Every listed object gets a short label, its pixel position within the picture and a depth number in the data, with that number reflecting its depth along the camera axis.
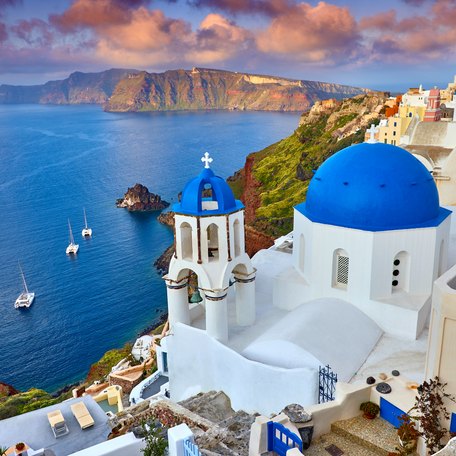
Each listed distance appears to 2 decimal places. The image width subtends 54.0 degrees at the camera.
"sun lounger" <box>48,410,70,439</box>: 10.95
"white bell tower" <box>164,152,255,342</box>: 12.80
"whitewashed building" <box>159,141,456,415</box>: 12.55
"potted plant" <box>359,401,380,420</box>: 8.57
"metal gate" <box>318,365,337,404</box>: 11.23
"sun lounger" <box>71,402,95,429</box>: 11.14
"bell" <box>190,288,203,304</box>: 15.96
